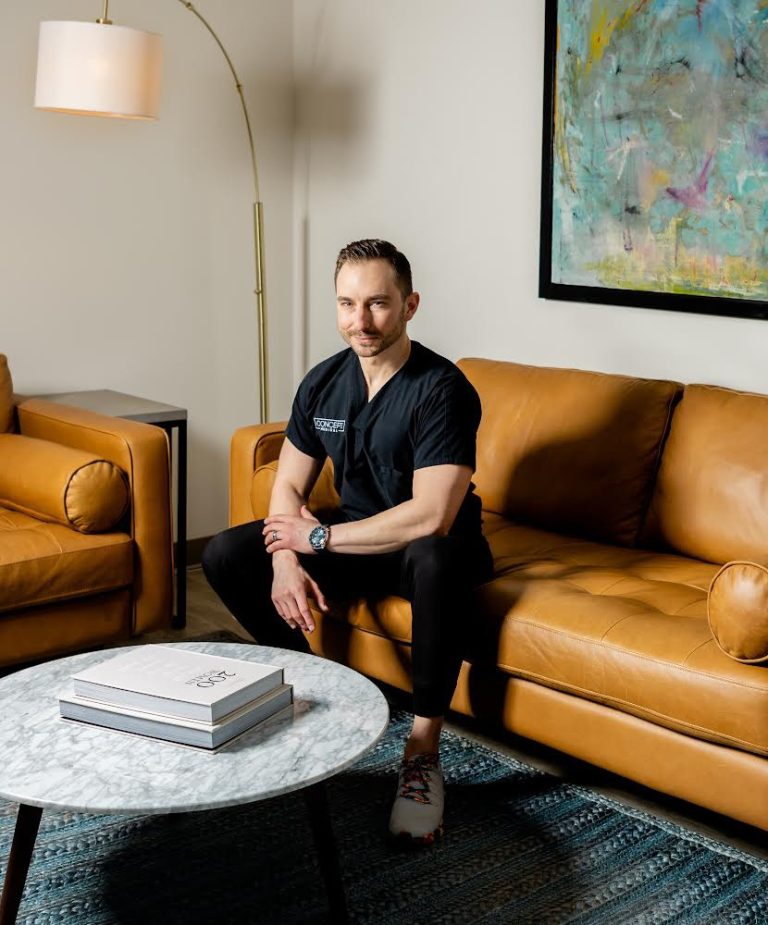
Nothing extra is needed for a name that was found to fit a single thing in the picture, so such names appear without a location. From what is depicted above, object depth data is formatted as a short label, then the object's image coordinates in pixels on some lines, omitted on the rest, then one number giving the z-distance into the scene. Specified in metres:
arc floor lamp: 3.09
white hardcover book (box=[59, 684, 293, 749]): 1.71
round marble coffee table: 1.59
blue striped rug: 1.94
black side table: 3.39
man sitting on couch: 2.26
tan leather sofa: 2.03
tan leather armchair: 2.77
